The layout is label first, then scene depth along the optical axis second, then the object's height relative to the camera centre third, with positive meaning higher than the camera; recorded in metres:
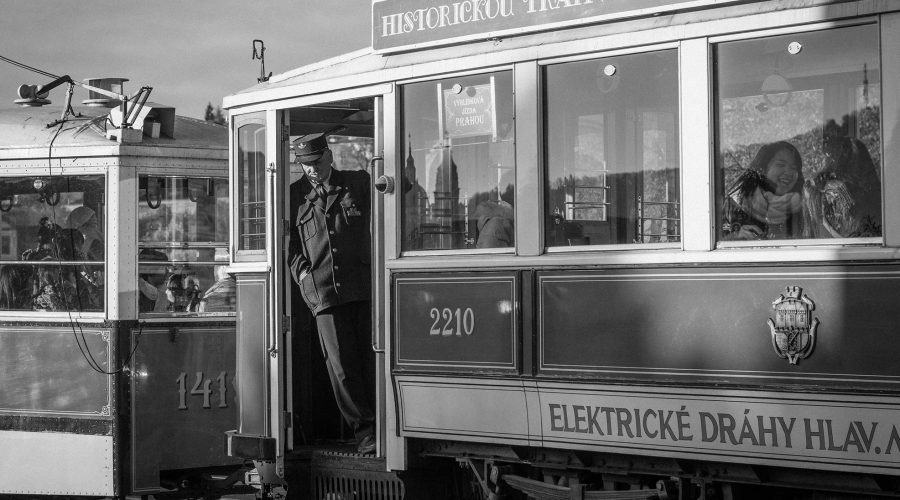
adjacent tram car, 9.49 -0.34
